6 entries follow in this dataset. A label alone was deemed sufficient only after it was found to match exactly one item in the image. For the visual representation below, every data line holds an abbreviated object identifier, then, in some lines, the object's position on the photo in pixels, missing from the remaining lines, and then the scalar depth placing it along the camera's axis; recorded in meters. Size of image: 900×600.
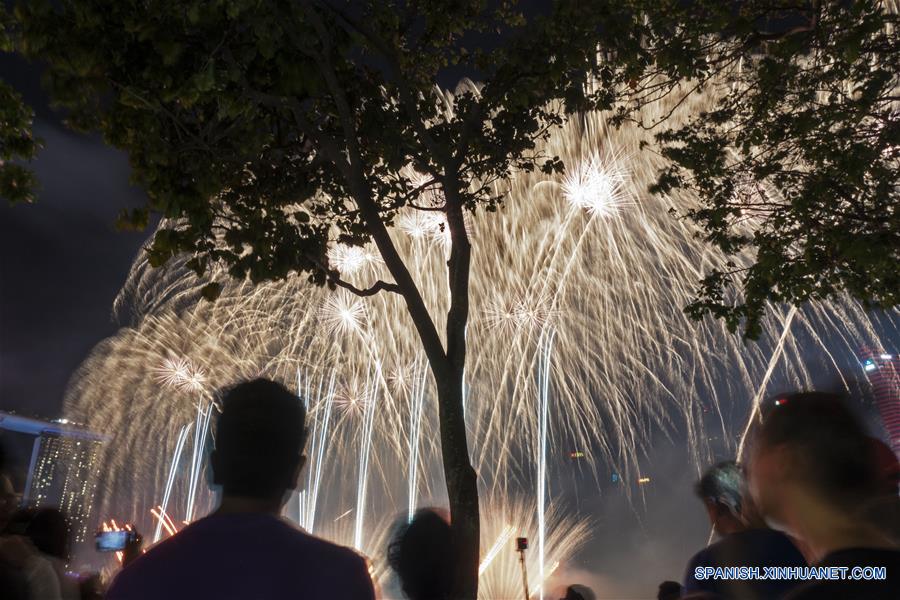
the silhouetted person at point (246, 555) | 1.83
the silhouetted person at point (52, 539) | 4.71
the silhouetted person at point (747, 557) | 2.97
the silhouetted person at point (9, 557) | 4.05
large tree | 6.65
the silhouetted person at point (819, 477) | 1.94
